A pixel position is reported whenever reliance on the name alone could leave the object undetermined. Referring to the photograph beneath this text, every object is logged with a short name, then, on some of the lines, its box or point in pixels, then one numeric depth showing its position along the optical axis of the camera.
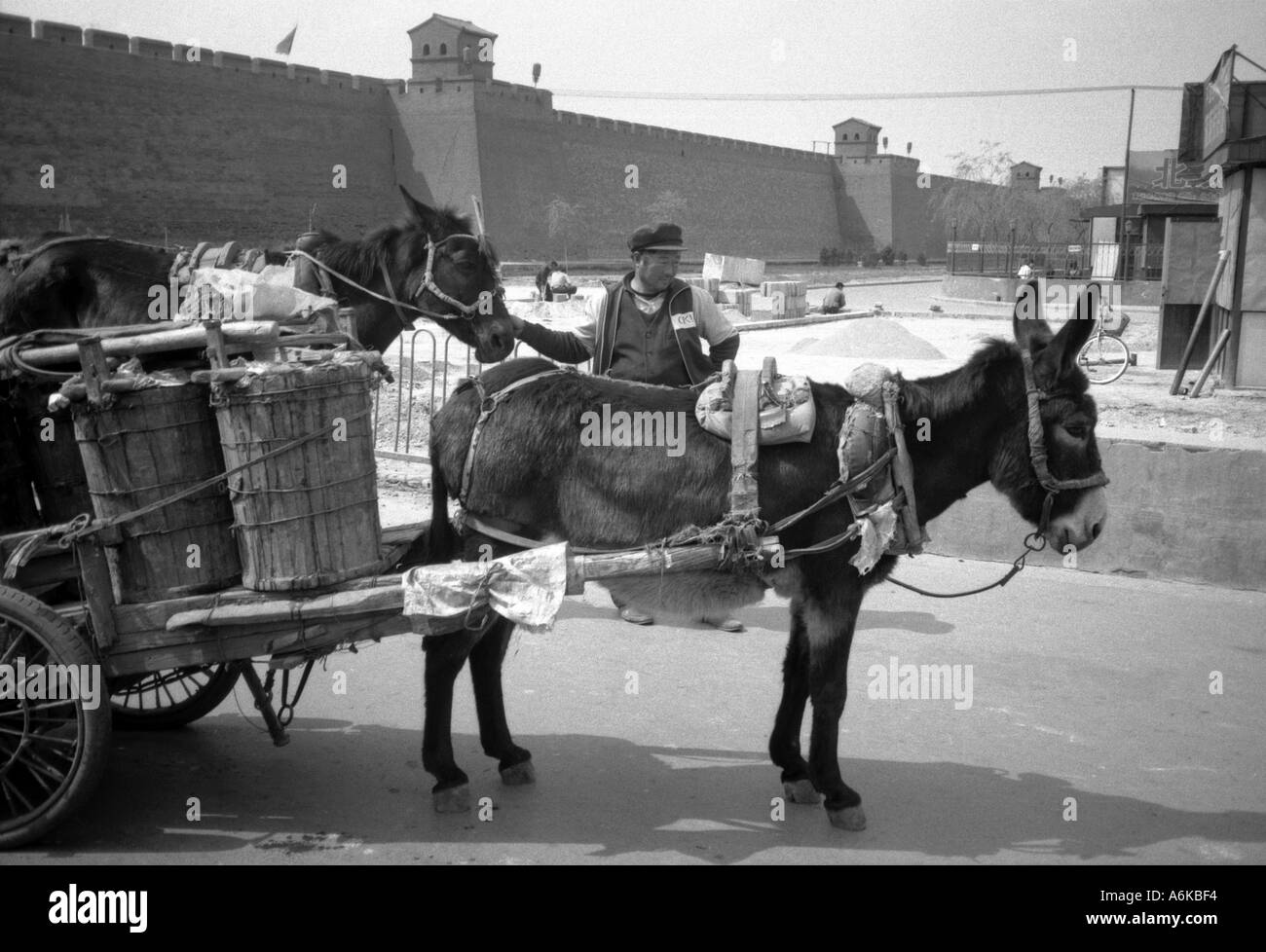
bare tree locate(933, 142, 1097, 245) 64.44
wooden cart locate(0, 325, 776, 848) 3.63
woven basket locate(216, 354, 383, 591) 3.65
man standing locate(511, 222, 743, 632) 5.50
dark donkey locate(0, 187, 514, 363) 5.82
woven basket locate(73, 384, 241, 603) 3.67
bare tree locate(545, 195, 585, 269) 56.78
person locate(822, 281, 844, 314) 30.05
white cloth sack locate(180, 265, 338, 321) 4.47
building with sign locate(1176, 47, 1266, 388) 14.11
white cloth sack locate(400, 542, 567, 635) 3.67
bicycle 16.77
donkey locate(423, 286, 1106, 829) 3.89
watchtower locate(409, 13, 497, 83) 60.31
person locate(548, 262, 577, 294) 29.88
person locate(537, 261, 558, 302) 29.62
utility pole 37.91
